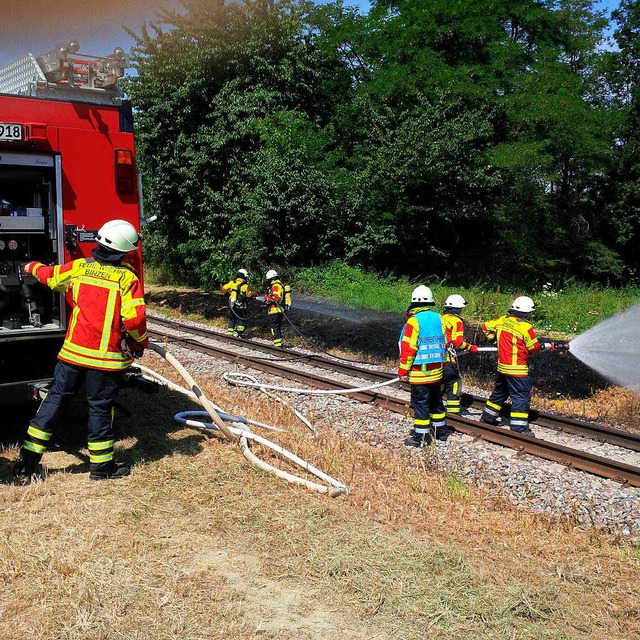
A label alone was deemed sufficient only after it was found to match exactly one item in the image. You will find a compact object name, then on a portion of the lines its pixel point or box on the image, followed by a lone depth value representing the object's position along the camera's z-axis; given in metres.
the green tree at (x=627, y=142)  25.94
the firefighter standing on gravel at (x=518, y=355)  7.53
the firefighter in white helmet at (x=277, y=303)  13.16
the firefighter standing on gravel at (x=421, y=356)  6.85
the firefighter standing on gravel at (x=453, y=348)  7.87
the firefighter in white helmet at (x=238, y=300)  14.52
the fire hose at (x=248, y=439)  5.22
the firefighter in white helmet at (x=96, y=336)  5.19
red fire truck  5.49
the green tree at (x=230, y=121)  20.23
